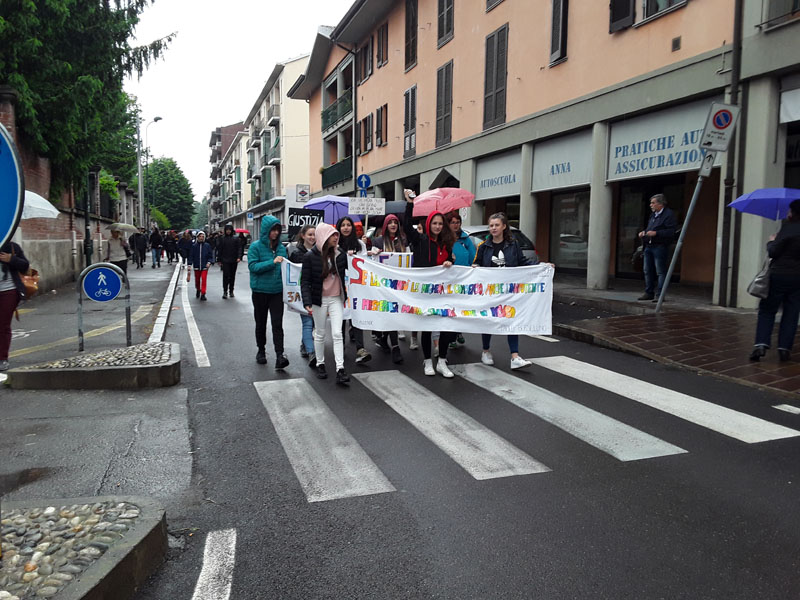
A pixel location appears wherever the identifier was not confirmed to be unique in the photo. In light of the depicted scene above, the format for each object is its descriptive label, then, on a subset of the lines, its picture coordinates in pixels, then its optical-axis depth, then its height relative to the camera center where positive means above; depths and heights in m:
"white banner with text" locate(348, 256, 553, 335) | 7.71 -0.64
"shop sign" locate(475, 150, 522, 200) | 18.70 +2.19
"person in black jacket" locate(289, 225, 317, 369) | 7.91 -0.21
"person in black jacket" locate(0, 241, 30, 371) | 7.29 -0.53
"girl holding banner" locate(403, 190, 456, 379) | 7.51 +0.02
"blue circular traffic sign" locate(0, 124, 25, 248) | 2.62 +0.23
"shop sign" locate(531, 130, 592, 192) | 15.41 +2.16
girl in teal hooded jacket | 7.94 -0.48
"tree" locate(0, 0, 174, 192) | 15.37 +4.64
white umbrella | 9.11 +0.51
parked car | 13.20 +0.22
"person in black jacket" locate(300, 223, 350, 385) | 7.14 -0.45
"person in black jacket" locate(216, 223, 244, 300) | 16.44 -0.27
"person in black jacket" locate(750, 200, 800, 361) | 6.90 -0.42
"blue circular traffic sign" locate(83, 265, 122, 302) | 8.03 -0.52
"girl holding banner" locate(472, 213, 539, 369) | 7.87 -0.06
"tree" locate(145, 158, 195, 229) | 109.44 +9.11
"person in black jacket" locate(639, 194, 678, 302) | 11.60 +0.17
